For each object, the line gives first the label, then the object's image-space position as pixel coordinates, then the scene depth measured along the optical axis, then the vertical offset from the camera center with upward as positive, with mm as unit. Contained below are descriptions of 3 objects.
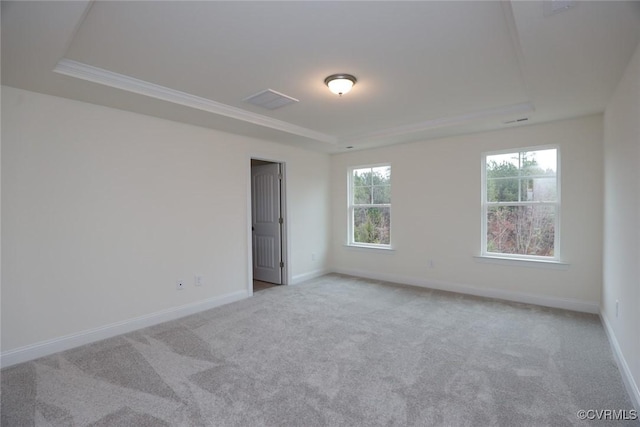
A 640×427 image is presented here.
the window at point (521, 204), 3953 +51
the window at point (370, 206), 5438 +58
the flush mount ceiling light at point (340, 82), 2684 +1116
